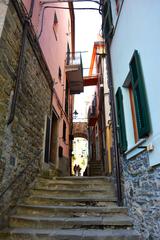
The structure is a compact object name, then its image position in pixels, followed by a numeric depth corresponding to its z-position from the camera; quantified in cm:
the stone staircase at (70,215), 285
